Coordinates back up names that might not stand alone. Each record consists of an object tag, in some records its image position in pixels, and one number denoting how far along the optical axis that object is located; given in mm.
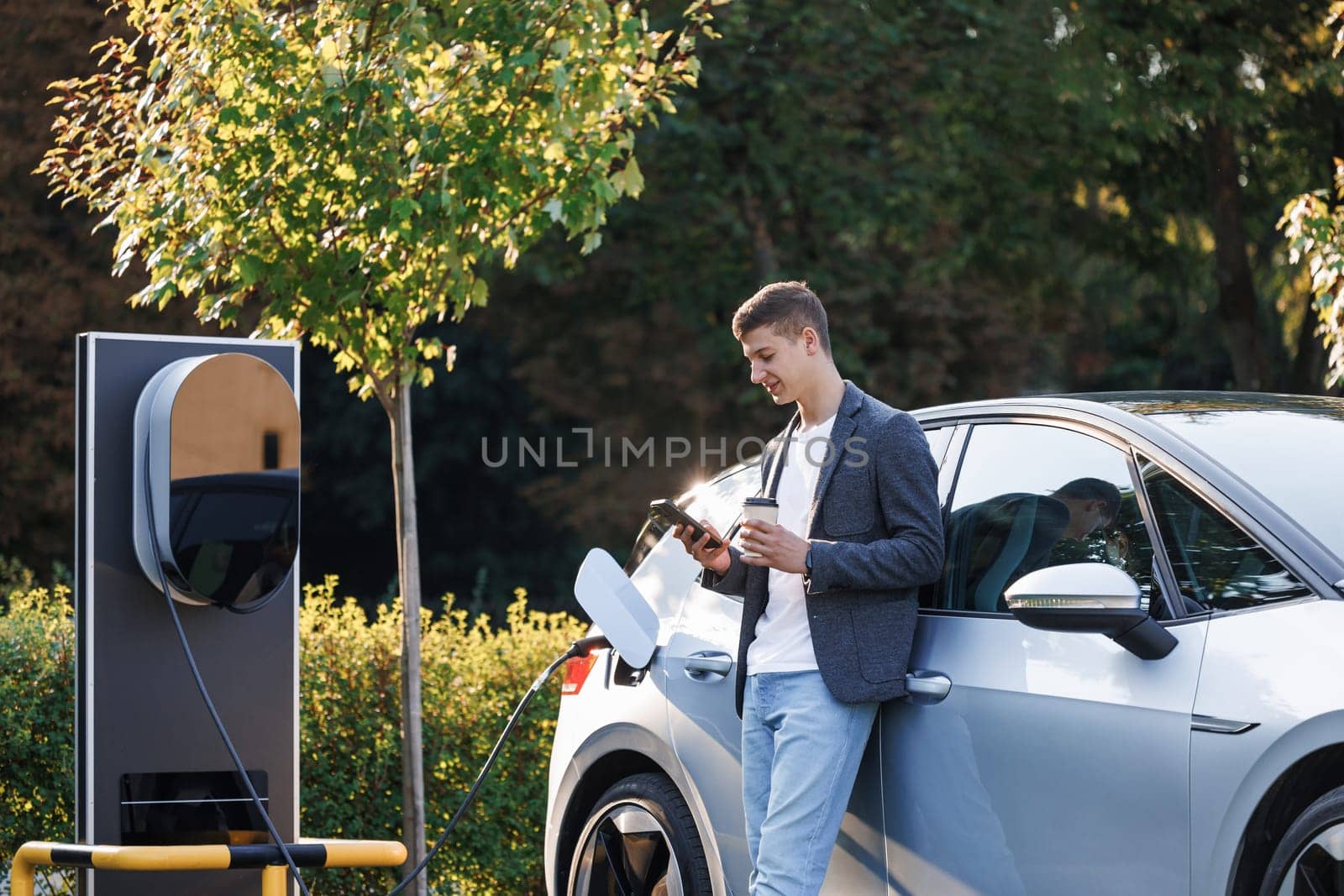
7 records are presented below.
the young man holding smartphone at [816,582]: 7051
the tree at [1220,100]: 33219
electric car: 5715
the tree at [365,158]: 11703
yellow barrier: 7598
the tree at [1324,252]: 12945
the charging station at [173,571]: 7945
